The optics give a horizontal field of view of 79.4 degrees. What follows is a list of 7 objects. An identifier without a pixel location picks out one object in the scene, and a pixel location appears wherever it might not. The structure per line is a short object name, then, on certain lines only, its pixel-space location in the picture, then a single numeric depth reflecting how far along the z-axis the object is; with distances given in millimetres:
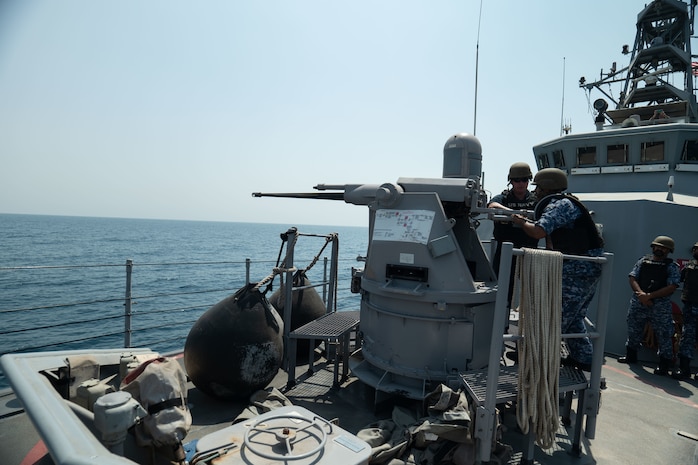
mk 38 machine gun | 3547
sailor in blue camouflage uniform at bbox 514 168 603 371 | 3379
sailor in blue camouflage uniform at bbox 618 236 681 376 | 5102
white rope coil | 2730
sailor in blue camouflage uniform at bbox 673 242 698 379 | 5023
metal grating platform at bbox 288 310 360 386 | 4113
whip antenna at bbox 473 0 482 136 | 5754
